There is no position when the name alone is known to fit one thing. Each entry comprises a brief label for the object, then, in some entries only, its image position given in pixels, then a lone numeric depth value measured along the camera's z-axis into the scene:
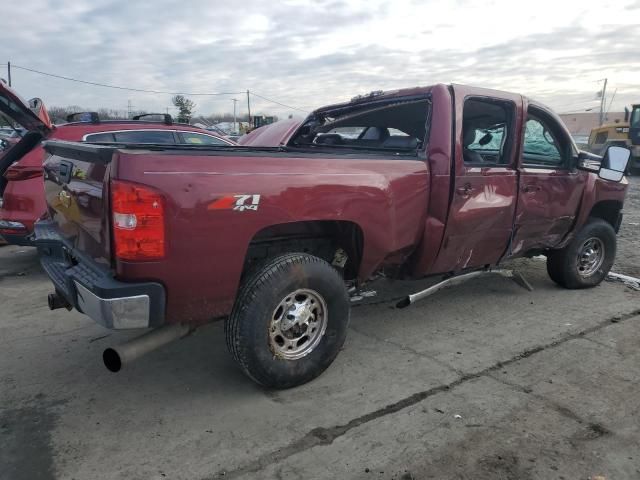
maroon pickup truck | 2.72
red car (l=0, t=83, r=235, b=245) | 5.82
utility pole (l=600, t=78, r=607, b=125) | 62.50
